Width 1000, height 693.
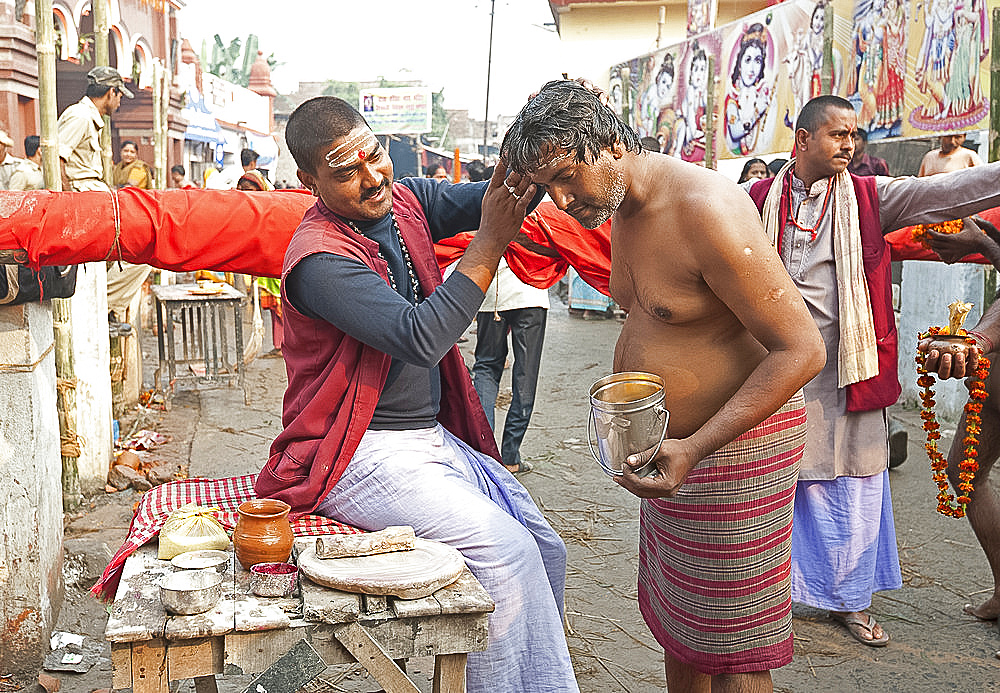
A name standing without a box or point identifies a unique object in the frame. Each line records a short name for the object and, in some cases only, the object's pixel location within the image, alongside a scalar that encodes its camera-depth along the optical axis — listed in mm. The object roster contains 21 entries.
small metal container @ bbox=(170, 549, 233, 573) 2268
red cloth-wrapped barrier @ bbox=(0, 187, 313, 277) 2893
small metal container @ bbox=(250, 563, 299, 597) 2172
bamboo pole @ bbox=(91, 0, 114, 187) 6531
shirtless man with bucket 2070
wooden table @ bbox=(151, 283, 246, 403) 7629
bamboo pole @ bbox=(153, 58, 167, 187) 8367
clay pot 2270
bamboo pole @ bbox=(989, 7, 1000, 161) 5363
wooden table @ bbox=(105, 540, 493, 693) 2008
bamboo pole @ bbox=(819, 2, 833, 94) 7484
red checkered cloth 2455
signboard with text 31750
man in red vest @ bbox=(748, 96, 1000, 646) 3357
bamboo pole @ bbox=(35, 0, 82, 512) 4488
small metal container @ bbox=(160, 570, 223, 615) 2045
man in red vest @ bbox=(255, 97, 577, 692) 2357
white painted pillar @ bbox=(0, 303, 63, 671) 3287
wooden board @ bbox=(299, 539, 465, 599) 2113
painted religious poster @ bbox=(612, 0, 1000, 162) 5855
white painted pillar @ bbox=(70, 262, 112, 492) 5121
